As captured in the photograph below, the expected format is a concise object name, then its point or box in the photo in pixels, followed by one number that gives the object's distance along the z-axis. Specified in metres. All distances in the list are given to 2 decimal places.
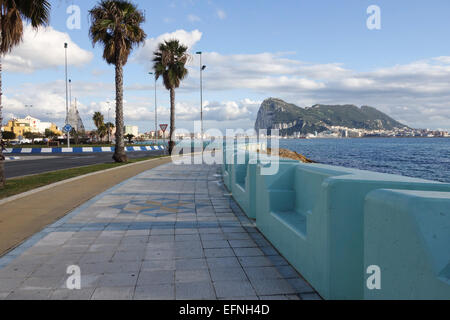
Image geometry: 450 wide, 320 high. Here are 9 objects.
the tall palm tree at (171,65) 35.09
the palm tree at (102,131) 91.44
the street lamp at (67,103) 48.89
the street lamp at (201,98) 46.94
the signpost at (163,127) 30.13
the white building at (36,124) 156.94
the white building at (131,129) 164.45
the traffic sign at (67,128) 40.74
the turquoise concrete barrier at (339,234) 3.47
